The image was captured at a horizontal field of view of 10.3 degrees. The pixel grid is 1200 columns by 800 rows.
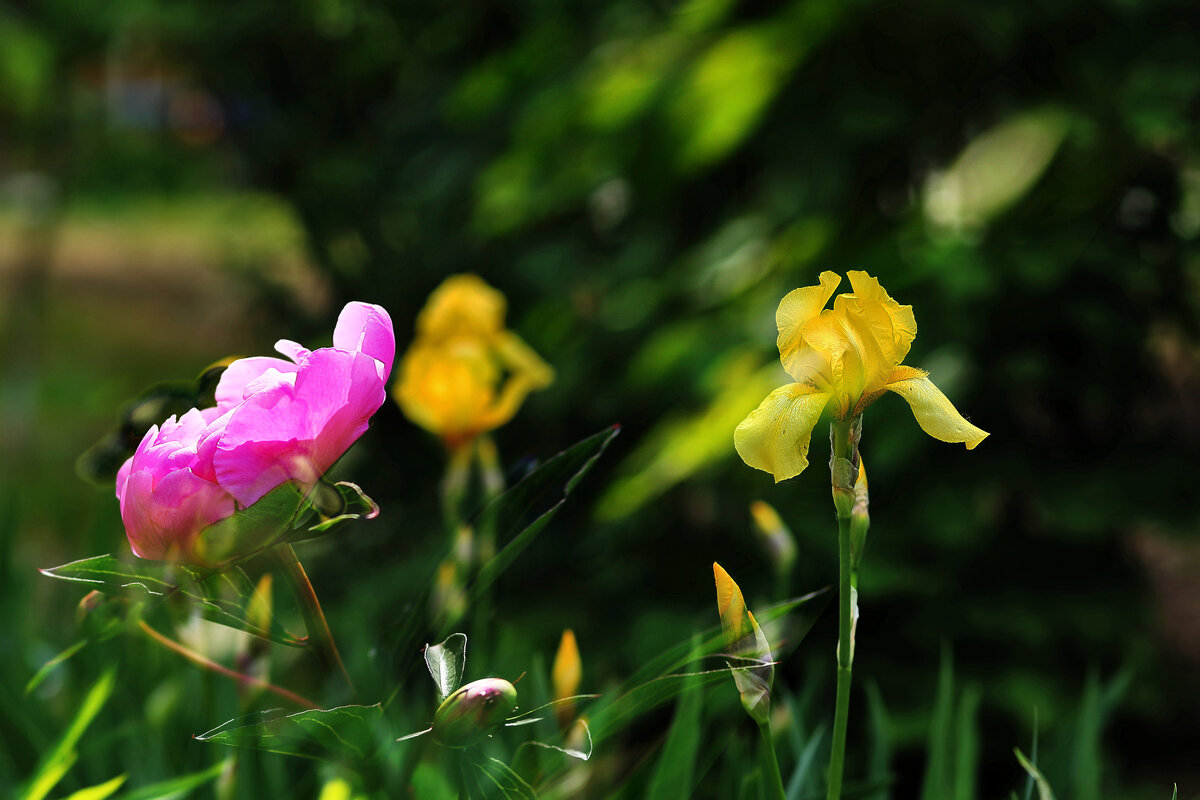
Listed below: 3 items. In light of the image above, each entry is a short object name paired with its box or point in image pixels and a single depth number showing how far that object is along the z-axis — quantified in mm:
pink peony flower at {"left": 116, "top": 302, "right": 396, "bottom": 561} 2303
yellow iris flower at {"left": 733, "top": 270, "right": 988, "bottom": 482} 2314
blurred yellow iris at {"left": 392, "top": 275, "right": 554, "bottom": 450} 2671
